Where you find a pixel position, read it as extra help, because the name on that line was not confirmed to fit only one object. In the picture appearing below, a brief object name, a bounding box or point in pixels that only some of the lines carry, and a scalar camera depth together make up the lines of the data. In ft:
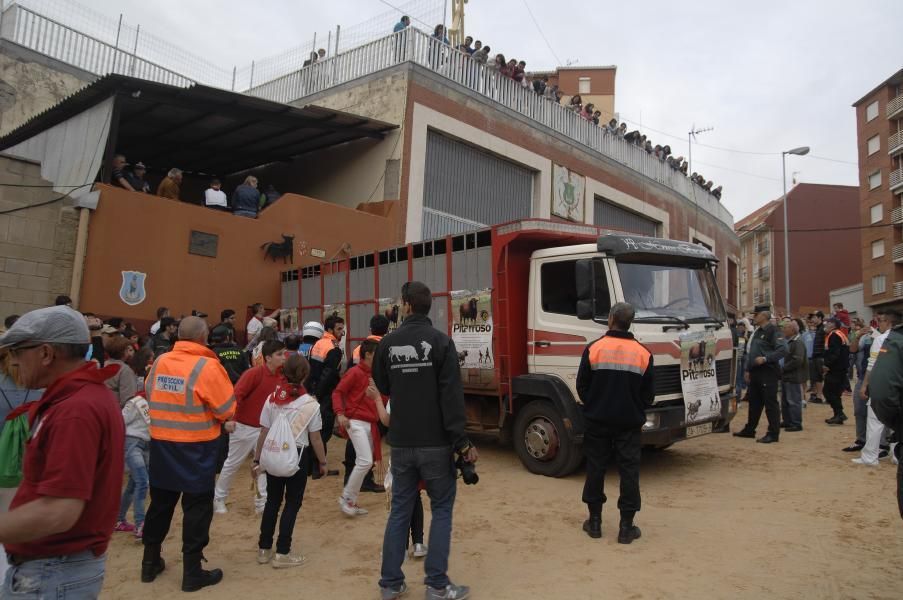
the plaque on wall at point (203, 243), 39.45
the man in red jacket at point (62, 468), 6.64
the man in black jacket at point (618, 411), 16.60
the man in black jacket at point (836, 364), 33.78
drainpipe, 34.58
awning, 37.91
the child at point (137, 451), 16.80
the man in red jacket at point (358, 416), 18.93
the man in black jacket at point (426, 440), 12.69
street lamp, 93.86
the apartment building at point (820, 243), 162.09
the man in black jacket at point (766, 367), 29.66
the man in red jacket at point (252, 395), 18.54
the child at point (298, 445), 15.16
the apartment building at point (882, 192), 135.74
